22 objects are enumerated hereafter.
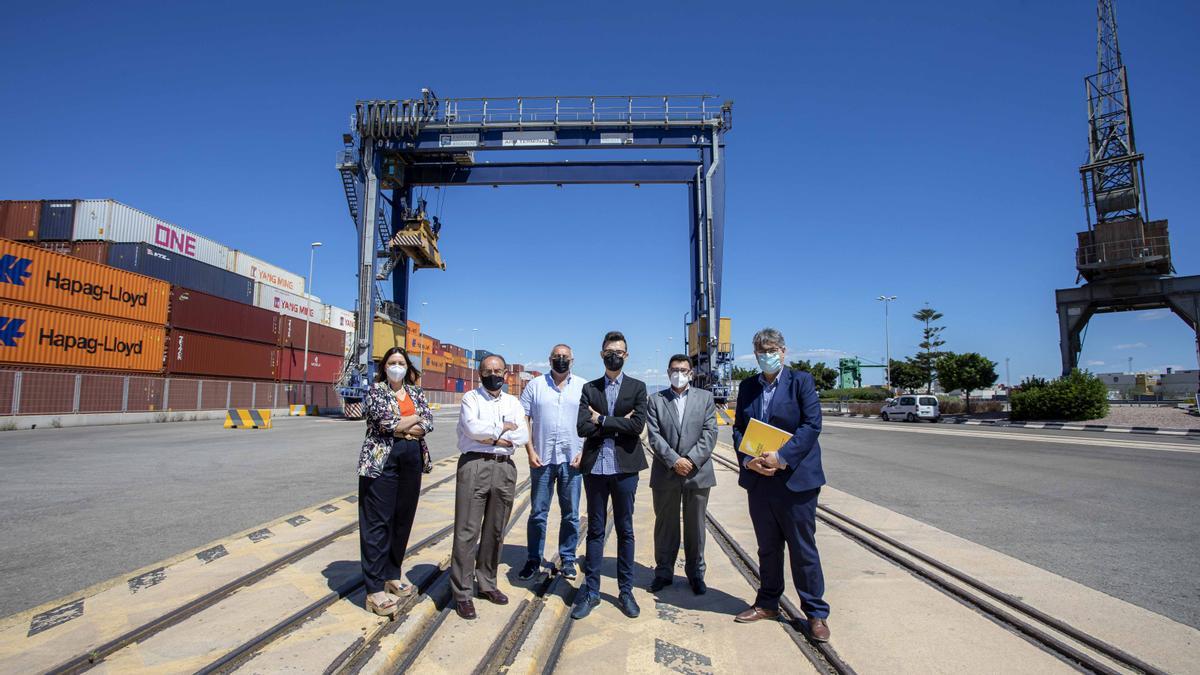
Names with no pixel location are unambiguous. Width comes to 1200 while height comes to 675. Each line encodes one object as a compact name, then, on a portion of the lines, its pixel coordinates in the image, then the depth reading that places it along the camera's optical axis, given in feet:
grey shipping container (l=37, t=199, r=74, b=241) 90.89
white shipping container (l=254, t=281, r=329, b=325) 124.26
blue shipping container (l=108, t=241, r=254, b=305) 87.15
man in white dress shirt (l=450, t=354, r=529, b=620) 12.30
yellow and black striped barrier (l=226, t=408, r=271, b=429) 71.67
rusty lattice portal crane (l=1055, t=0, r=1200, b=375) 89.35
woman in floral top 12.00
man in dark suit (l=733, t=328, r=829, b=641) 11.12
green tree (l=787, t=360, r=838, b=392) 245.45
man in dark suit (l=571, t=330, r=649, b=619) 12.31
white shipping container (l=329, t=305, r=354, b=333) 166.09
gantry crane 79.05
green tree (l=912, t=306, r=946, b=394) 181.37
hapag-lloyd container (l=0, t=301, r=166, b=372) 62.13
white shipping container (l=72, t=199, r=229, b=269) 91.61
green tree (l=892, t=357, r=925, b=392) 182.70
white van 108.68
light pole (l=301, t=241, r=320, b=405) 111.98
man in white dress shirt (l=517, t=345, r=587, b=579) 13.99
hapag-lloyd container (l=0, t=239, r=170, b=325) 61.62
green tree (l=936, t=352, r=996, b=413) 141.38
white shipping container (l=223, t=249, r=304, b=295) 130.72
